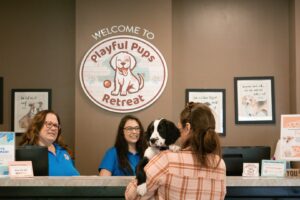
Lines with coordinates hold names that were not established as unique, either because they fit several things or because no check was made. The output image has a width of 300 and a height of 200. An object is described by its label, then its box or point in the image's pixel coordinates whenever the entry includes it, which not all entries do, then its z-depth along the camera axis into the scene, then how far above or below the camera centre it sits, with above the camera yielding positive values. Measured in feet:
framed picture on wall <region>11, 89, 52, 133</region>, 14.73 +0.16
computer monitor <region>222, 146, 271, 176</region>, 8.80 -0.93
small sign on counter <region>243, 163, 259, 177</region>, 8.11 -1.07
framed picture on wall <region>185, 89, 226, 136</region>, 14.58 +0.32
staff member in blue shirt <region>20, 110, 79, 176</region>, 10.46 -0.67
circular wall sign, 13.97 +1.08
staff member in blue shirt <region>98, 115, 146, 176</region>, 10.78 -1.01
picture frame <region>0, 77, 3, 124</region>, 14.82 +0.29
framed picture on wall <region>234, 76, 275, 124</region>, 14.55 +0.26
